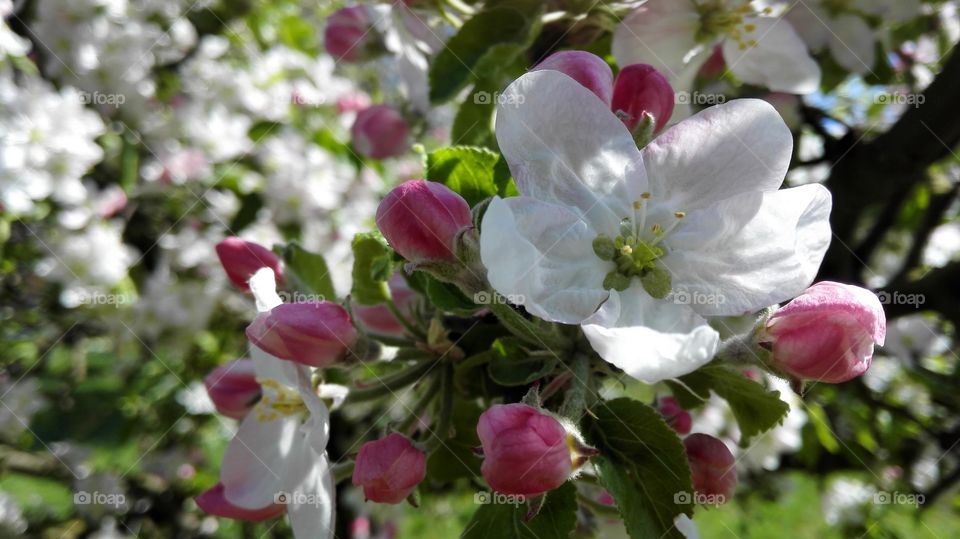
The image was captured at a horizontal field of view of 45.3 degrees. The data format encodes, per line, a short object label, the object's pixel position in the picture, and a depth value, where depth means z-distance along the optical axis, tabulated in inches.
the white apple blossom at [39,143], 12.0
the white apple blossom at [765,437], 12.5
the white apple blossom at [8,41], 12.7
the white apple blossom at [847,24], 8.4
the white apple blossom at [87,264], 12.7
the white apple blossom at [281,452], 6.3
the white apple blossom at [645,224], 5.4
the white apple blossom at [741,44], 7.4
